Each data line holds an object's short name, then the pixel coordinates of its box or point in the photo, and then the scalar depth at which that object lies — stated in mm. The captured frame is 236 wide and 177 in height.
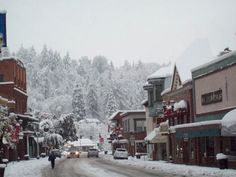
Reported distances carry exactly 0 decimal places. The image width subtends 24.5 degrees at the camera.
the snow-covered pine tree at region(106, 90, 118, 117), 169625
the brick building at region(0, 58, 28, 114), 79000
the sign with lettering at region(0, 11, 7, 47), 24719
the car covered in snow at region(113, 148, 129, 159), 72250
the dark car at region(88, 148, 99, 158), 93938
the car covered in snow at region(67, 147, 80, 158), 99500
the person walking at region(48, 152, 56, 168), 49812
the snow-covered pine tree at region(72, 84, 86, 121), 177750
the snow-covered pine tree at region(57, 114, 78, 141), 122188
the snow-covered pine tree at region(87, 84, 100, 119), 196000
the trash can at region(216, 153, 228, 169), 36781
